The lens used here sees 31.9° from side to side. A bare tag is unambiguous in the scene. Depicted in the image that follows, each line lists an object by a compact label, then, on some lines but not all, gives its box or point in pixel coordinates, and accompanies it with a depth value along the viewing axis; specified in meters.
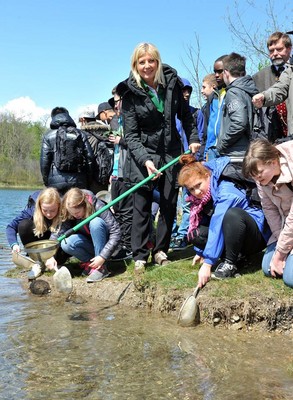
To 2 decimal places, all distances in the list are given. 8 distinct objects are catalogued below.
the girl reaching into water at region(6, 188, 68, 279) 5.08
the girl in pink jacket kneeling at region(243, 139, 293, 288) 3.63
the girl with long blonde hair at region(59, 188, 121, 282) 4.87
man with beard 5.21
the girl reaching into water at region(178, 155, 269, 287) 4.08
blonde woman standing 4.71
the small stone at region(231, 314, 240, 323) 3.79
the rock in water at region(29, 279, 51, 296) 4.98
